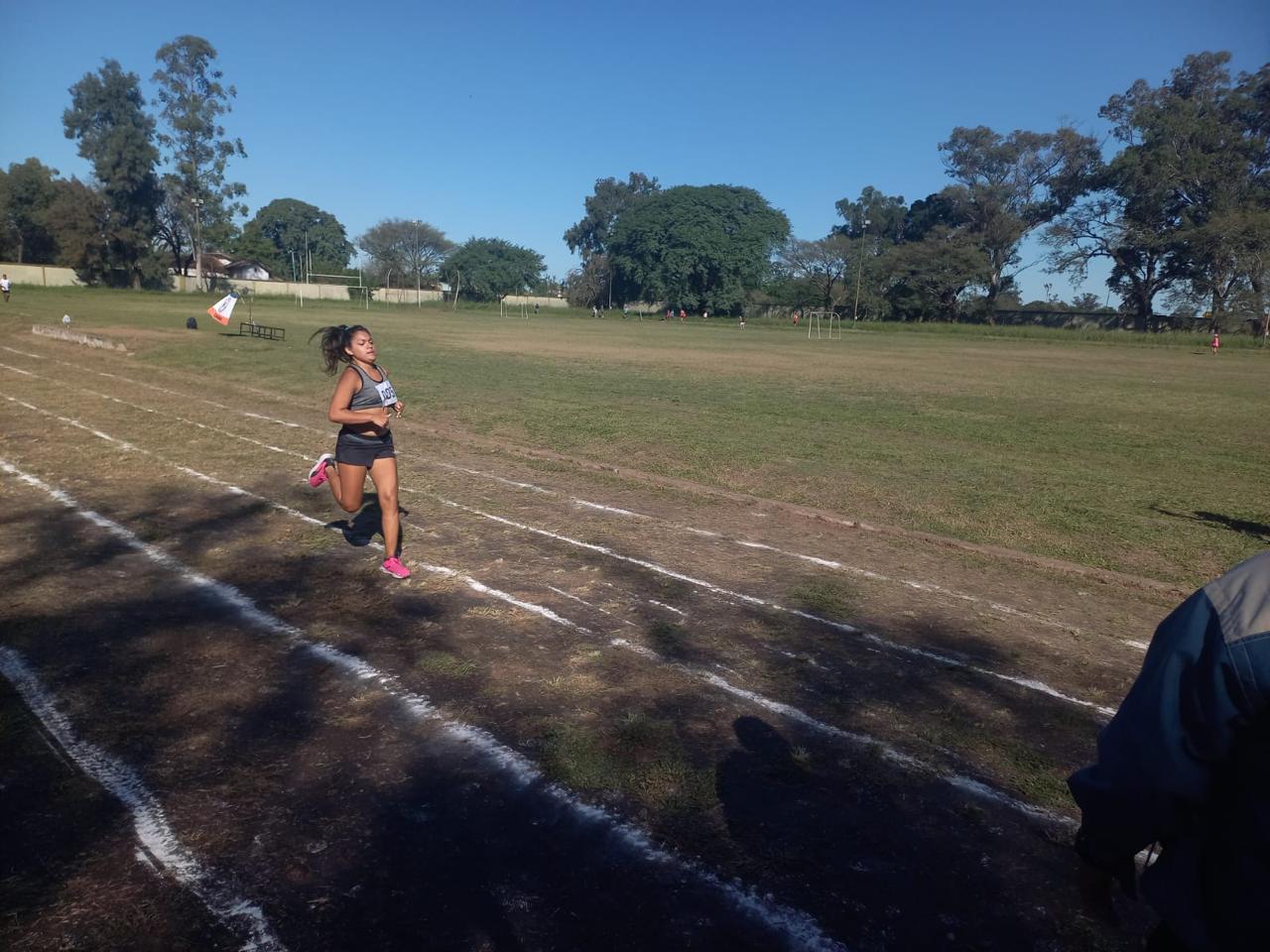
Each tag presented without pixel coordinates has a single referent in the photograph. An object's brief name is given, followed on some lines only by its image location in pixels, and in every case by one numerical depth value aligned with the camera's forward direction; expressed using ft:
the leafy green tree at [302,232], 417.49
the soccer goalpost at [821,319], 265.46
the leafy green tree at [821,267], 328.29
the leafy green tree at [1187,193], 223.10
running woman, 21.44
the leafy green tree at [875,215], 406.21
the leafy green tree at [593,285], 369.71
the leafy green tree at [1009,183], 272.92
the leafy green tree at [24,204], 263.49
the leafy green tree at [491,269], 361.71
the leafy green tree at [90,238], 247.29
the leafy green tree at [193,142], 254.47
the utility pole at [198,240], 261.24
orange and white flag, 72.96
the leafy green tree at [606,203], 476.95
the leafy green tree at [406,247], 372.58
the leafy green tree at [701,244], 327.26
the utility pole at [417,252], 345.88
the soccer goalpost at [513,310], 297.65
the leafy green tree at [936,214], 294.25
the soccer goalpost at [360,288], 286.13
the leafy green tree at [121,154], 252.01
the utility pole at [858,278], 296.34
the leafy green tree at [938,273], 278.87
